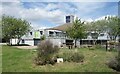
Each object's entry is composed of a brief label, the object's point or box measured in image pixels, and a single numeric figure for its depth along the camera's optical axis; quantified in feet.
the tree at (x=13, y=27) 56.86
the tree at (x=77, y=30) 49.58
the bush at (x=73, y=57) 19.05
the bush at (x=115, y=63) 16.49
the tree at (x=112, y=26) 67.87
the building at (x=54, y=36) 74.88
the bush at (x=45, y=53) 18.21
